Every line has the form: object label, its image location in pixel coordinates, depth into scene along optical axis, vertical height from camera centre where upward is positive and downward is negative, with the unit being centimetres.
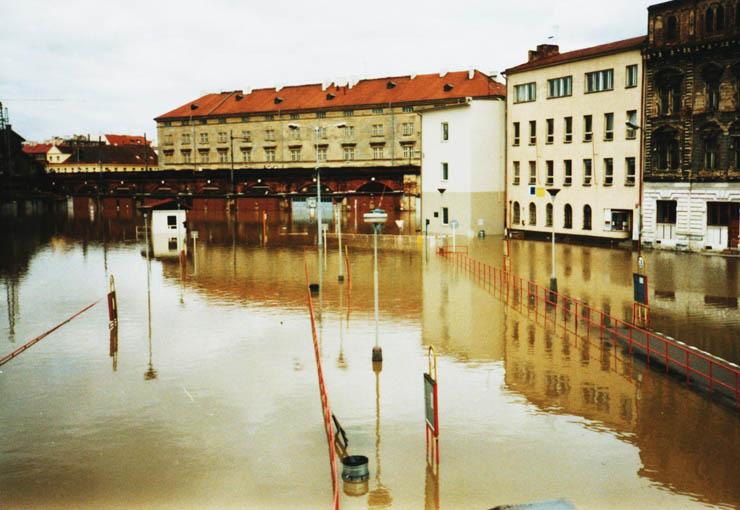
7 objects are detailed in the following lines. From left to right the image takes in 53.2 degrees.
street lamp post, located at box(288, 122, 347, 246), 4760 -140
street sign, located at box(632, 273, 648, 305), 2645 -308
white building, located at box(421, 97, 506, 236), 6550 +367
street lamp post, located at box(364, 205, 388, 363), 2170 -412
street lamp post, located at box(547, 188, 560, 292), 3364 -365
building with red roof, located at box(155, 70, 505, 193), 11350 +1392
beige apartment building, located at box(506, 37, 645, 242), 5453 +505
